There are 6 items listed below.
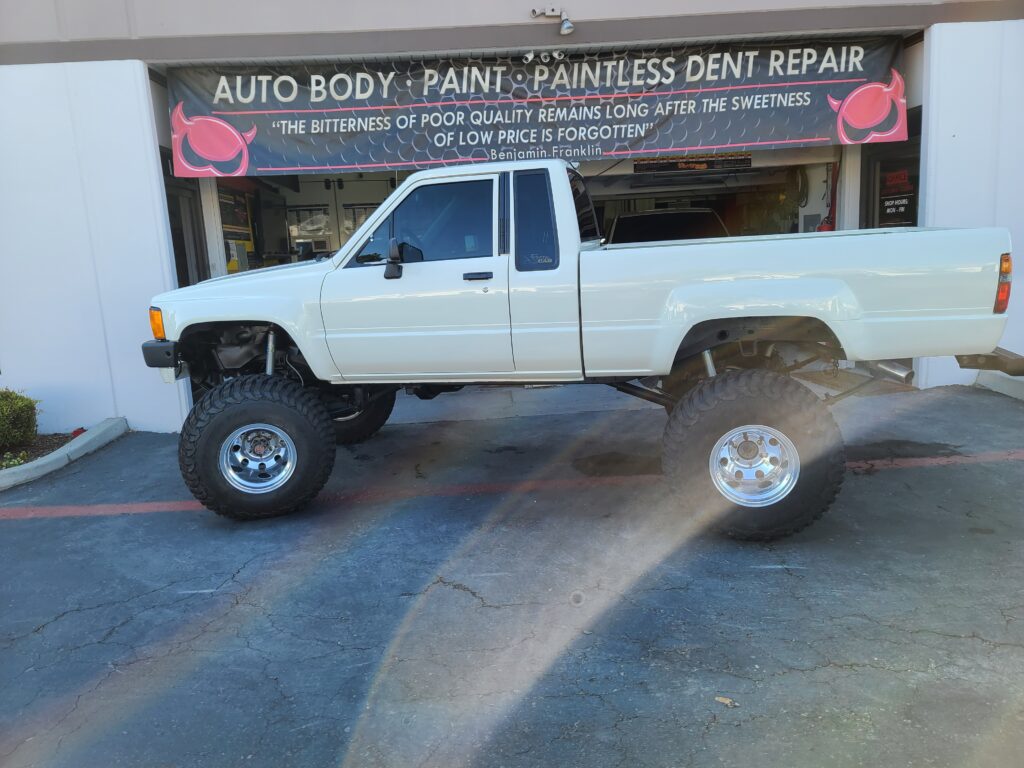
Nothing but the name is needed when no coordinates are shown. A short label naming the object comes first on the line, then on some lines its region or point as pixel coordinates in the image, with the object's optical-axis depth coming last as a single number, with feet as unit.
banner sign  25.36
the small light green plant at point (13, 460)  21.31
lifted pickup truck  13.76
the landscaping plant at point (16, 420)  21.79
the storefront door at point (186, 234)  28.07
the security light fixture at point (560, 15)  23.98
